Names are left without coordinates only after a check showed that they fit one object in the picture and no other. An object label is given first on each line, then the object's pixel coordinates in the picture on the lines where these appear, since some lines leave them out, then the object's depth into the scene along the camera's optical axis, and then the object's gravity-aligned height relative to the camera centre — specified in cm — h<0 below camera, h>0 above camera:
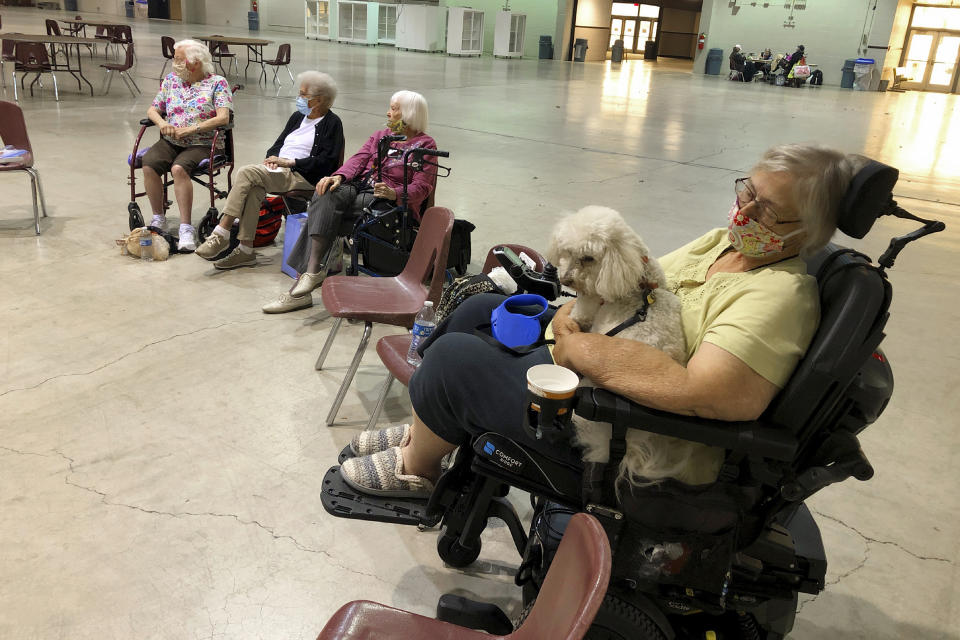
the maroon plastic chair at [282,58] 1248 +14
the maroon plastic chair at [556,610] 89 -72
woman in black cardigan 423 -60
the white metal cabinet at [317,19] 2352 +159
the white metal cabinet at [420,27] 2194 +147
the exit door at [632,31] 3141 +257
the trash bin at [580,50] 2523 +126
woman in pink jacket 386 -65
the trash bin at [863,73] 2098 +94
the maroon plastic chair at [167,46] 1189 +19
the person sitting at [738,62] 2181 +105
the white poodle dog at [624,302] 154 -50
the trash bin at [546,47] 2456 +123
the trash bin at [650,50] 3062 +175
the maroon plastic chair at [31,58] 941 -13
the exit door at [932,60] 2277 +160
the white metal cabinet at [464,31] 2158 +143
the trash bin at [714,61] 2346 +112
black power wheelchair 143 -86
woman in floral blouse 457 -40
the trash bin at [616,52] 2694 +136
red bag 462 -99
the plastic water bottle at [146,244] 436 -113
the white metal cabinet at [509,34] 2295 +152
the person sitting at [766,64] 2191 +104
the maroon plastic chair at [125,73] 1003 -29
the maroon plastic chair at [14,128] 481 -54
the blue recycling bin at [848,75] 2144 +88
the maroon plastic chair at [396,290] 278 -91
